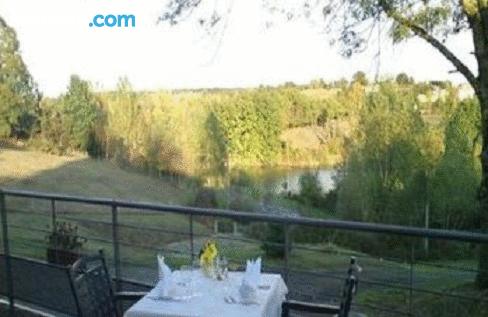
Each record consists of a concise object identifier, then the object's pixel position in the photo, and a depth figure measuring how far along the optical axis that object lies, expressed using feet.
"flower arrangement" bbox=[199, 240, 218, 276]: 11.06
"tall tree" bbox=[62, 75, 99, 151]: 112.98
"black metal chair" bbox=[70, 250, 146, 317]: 9.57
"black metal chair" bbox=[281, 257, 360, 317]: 8.65
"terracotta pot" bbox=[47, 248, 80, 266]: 22.11
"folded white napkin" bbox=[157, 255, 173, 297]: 10.07
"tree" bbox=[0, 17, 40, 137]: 88.12
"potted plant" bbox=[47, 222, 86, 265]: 22.34
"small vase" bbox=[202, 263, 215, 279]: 11.03
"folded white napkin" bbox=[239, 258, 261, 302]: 9.77
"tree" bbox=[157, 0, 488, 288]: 23.95
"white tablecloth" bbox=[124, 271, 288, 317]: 9.38
